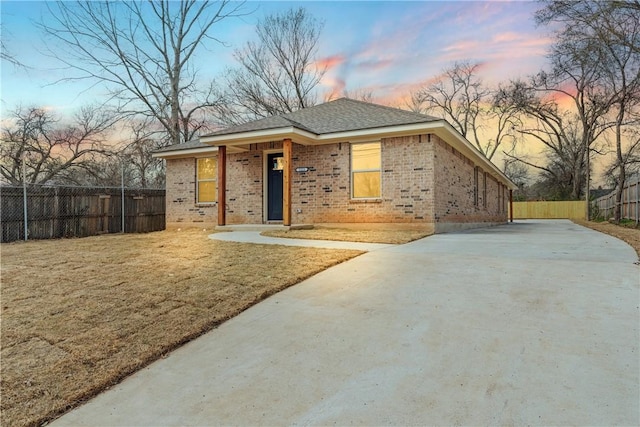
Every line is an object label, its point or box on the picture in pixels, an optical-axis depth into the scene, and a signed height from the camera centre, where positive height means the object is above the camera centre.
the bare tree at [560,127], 28.91 +7.04
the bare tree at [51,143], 17.47 +3.10
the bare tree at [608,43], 12.81 +6.30
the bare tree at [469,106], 33.88 +9.31
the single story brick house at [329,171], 10.28 +1.11
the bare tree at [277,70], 25.28 +9.44
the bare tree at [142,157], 21.08 +2.81
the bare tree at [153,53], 19.86 +8.48
